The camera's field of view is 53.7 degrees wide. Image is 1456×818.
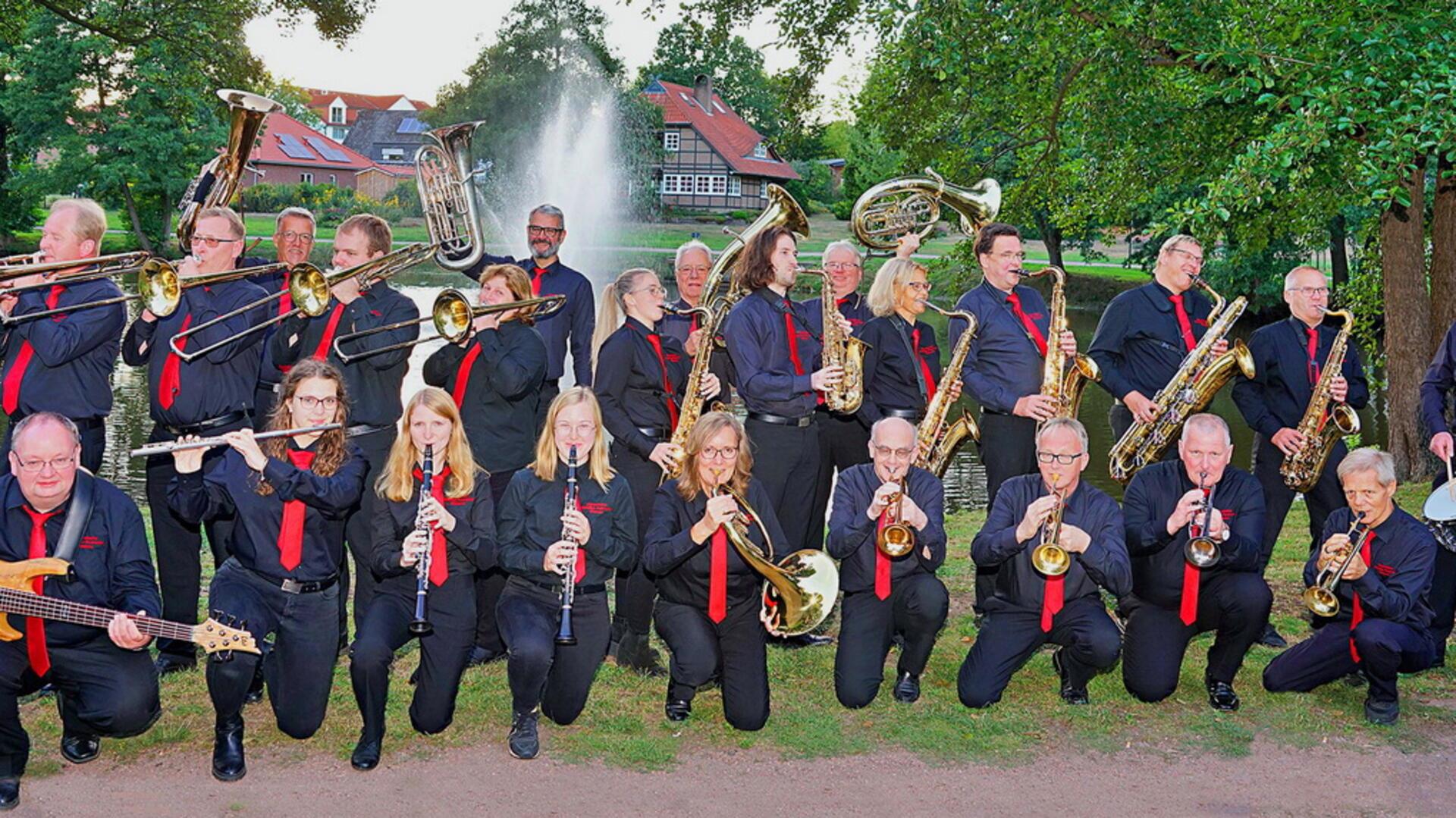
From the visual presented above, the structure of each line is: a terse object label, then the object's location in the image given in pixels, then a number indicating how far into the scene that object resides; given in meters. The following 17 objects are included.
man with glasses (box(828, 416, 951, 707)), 6.30
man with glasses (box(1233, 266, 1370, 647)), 7.39
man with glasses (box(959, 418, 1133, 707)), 6.26
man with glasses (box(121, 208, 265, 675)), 6.27
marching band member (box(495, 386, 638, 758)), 5.95
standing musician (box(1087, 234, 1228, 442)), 7.49
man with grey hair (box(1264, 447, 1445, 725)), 6.21
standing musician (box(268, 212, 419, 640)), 6.70
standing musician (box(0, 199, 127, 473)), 6.21
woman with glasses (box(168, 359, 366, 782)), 5.67
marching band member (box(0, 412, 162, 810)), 5.29
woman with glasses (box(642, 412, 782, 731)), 6.06
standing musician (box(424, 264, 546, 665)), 6.69
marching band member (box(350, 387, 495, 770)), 5.76
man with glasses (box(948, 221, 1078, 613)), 7.30
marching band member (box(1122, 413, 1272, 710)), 6.36
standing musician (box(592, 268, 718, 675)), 6.75
